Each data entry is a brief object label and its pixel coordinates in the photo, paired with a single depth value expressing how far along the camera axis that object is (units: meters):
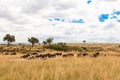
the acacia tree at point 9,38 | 58.03
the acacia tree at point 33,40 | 60.79
